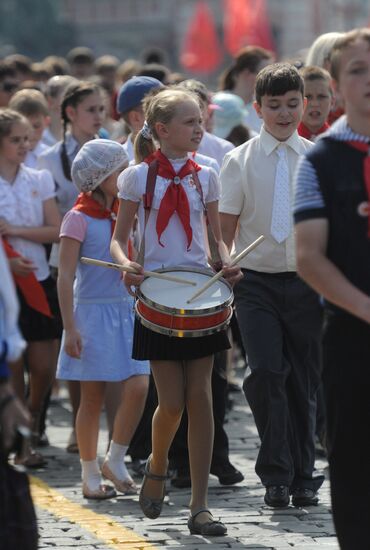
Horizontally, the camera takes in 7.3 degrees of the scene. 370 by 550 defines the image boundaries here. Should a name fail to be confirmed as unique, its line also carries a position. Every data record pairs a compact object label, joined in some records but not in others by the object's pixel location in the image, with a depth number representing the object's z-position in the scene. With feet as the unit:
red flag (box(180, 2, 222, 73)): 331.59
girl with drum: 42.41
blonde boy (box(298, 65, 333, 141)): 52.91
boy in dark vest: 30.86
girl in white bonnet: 48.76
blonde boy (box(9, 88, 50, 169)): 65.21
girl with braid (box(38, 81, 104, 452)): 59.04
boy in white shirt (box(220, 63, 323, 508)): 45.36
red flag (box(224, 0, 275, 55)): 286.70
